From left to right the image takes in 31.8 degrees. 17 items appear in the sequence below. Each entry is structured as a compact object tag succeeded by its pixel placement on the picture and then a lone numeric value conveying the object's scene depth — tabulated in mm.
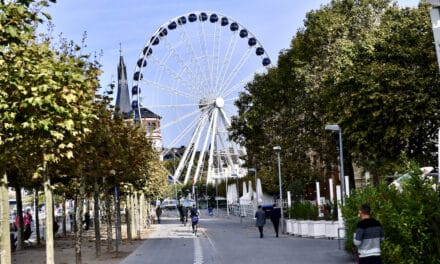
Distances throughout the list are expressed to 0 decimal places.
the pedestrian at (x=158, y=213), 74494
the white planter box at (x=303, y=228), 36928
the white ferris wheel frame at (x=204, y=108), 64625
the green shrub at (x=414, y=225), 14070
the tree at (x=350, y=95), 35844
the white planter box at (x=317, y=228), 35188
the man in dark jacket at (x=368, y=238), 12781
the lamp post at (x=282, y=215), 41938
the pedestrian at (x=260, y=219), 39375
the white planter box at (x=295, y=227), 38969
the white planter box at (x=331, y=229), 33728
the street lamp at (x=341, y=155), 27484
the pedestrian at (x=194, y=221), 44094
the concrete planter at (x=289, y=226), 40656
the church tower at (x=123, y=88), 134500
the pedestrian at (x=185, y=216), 61531
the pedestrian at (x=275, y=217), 40031
